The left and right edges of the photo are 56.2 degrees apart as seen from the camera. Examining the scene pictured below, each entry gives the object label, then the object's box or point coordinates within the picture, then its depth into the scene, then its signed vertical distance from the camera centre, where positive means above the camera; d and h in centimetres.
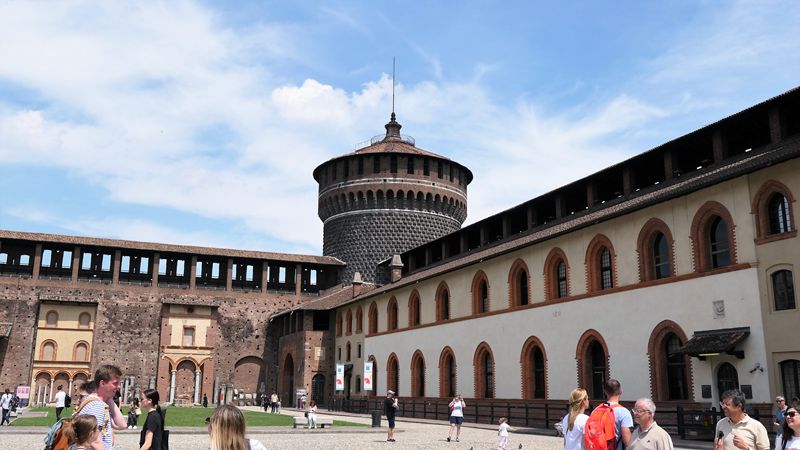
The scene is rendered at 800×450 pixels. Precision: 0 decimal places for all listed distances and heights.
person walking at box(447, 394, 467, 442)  2177 -73
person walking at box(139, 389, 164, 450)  830 -41
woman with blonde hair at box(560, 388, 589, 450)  761 -32
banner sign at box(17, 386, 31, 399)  3712 -24
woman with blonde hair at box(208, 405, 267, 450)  454 -26
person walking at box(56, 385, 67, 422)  2263 -47
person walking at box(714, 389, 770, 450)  656 -36
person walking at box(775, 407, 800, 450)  645 -37
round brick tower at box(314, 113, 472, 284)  5509 +1351
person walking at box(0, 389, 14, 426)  2605 -68
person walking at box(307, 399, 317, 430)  2652 -101
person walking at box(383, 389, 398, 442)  2186 -65
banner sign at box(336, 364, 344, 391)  4122 +55
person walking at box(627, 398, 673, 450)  647 -38
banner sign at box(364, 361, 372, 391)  3650 +48
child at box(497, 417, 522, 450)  1772 -108
